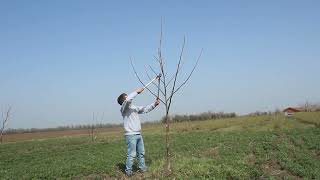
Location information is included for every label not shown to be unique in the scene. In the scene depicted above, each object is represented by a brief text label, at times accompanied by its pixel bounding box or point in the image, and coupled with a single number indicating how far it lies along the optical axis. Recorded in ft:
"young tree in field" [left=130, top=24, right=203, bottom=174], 21.66
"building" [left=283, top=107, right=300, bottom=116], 169.58
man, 24.61
